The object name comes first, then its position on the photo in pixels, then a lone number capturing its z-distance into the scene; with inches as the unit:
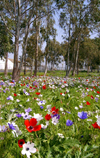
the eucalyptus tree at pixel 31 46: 1007.2
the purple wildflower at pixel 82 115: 54.8
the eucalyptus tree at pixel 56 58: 1748.3
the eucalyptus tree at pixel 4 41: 492.6
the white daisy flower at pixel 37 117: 46.8
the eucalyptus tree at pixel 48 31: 321.2
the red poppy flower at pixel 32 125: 41.9
